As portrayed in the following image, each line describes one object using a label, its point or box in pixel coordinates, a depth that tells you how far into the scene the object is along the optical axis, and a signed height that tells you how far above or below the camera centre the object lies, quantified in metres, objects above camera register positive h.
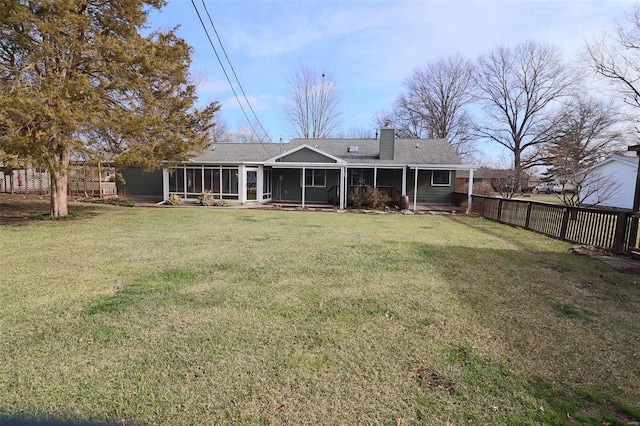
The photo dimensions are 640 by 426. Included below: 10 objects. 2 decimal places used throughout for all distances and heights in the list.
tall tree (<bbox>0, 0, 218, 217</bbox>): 8.66 +2.64
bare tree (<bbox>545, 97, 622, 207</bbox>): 31.69 +5.84
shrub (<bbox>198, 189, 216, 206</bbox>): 18.39 -1.03
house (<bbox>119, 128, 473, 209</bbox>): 18.91 +0.56
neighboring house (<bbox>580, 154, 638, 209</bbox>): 21.88 +0.65
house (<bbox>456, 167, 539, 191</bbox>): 22.03 +0.56
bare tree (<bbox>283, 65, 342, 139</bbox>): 35.31 +8.19
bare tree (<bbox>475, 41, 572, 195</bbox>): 34.31 +9.11
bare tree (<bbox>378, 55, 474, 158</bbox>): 37.66 +9.36
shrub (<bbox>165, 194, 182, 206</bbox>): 18.34 -1.16
